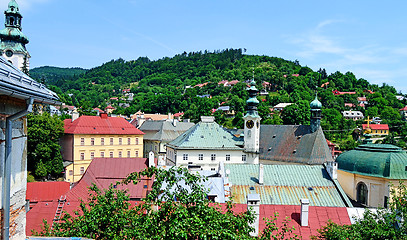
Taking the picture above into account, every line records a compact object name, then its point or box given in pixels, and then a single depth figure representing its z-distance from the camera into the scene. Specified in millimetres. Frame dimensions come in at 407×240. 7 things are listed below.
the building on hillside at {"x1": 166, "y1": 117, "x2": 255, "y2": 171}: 40500
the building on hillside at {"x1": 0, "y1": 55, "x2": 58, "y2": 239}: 5270
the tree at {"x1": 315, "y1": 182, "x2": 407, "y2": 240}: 11336
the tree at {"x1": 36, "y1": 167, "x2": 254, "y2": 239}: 7652
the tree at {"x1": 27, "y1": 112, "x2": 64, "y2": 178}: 41969
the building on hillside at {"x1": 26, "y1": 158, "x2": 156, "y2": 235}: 19844
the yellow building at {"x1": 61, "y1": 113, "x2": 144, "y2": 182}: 48094
